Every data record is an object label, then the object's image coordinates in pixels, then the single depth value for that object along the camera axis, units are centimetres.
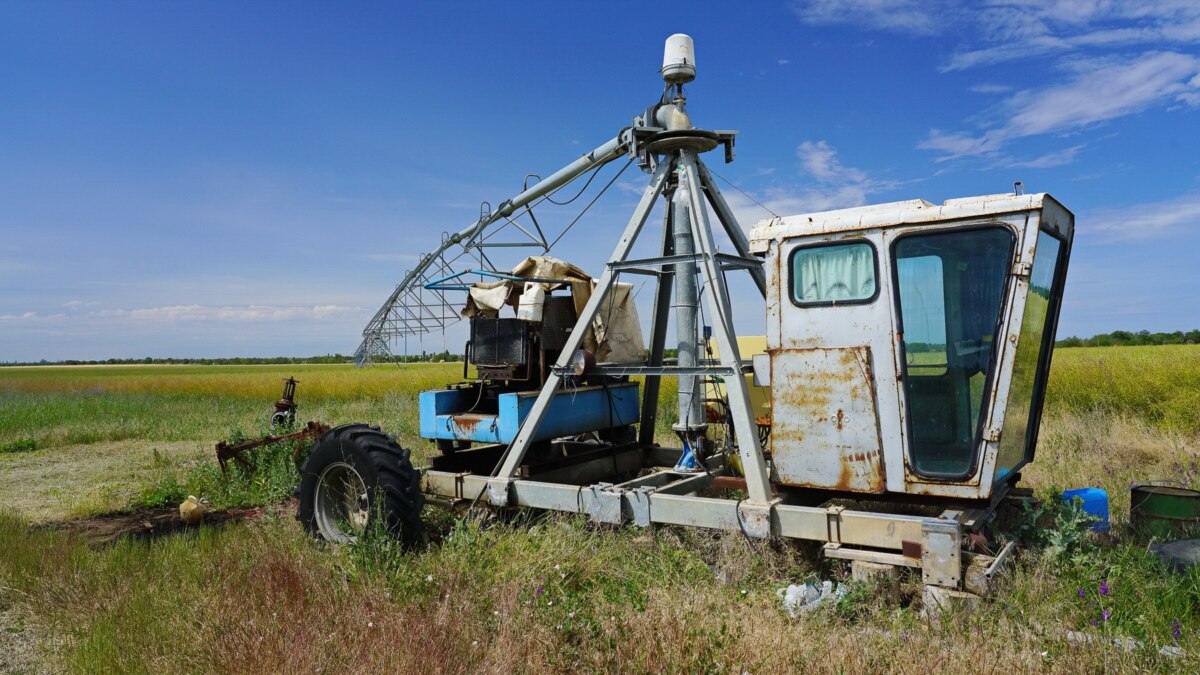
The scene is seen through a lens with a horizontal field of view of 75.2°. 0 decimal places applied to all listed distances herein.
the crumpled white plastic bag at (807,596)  444
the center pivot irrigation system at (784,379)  443
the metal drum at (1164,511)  564
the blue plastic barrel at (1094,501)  575
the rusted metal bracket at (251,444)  891
